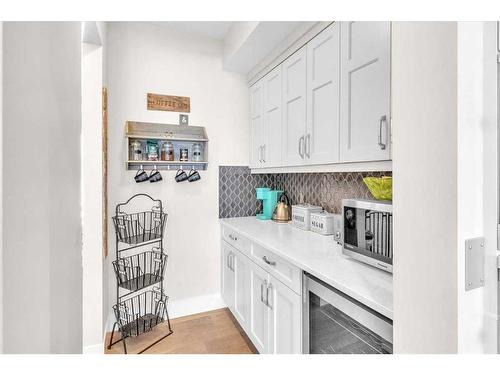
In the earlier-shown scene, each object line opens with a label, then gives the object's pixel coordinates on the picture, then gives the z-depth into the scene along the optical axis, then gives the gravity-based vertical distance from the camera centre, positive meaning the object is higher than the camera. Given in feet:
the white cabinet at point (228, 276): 7.67 -2.74
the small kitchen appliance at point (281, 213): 8.01 -0.89
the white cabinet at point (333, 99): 4.21 +1.66
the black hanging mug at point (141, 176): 7.57 +0.20
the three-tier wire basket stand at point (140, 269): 6.92 -2.41
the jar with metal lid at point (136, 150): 7.51 +0.92
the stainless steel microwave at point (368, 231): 3.79 -0.73
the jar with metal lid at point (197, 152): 8.21 +0.95
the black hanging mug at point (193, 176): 8.21 +0.22
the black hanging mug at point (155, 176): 7.73 +0.20
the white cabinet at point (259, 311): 5.65 -2.81
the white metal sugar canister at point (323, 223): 6.29 -0.93
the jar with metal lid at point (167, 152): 7.84 +0.91
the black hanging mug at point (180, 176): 8.08 +0.22
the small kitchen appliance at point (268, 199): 8.61 -0.50
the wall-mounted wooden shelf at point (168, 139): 7.52 +1.28
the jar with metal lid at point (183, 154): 8.05 +0.87
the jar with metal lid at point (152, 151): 7.63 +0.91
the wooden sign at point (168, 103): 7.89 +2.39
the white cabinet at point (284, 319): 4.55 -2.46
